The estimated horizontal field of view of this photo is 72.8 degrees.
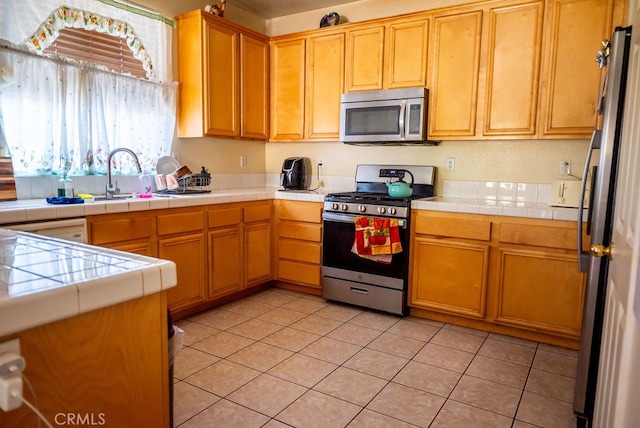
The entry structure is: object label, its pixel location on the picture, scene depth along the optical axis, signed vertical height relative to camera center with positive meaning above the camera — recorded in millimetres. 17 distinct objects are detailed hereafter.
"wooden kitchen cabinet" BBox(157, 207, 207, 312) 2945 -597
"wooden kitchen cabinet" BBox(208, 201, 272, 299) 3330 -654
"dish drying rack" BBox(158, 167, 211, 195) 3422 -150
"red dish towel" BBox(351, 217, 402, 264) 3180 -513
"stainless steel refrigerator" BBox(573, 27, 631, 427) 1650 -144
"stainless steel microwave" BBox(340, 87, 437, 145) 3363 +421
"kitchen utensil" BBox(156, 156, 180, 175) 3494 -2
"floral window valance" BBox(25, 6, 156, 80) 2693 +919
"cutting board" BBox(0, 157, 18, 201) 2547 -115
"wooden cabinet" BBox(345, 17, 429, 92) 3396 +926
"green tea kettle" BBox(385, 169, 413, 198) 3344 -158
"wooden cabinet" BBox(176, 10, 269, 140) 3494 +759
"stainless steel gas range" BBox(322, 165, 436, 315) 3201 -567
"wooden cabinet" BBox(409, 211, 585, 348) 2717 -692
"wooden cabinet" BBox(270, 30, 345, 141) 3836 +749
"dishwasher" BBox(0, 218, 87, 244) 2194 -345
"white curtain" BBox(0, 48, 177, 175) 2617 +325
